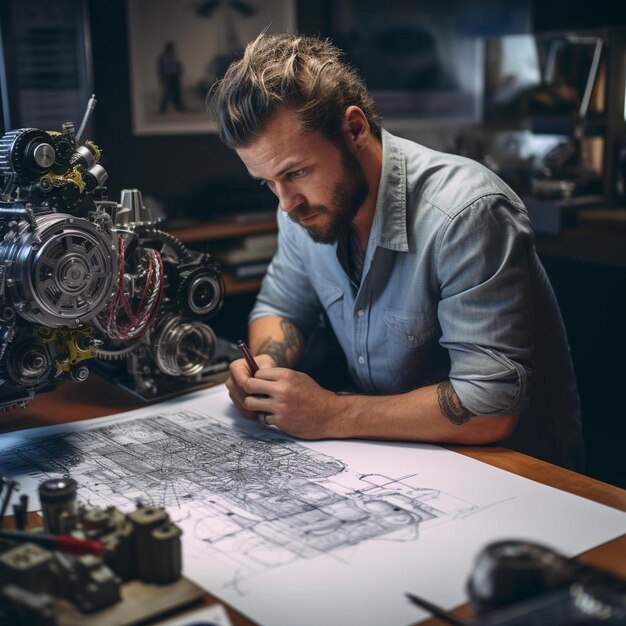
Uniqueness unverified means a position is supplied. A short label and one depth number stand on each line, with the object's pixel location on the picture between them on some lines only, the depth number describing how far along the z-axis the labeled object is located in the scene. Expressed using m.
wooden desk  1.14
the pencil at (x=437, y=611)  0.95
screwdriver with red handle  1.01
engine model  1.44
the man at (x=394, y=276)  1.57
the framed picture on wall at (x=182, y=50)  3.33
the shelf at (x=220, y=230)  3.11
